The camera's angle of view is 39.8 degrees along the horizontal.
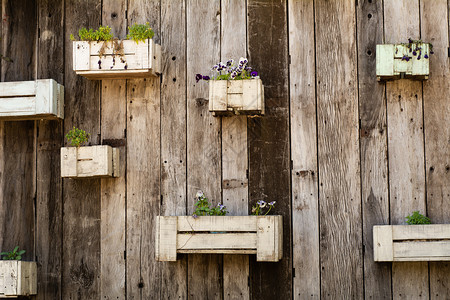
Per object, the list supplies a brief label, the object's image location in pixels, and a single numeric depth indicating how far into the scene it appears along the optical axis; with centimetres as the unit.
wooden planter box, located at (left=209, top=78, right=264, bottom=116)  343
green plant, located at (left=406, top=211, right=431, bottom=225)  333
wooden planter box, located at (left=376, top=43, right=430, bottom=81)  338
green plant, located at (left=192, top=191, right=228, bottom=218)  347
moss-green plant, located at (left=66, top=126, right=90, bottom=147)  362
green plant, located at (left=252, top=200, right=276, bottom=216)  345
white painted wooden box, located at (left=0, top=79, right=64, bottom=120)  360
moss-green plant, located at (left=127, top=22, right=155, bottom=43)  355
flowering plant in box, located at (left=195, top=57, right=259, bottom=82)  347
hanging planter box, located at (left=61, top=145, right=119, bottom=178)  354
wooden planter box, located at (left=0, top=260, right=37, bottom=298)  352
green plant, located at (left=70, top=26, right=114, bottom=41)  359
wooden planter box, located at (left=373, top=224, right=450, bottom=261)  323
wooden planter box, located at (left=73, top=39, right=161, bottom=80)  354
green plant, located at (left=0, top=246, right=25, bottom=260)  364
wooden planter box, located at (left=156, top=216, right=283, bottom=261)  333
